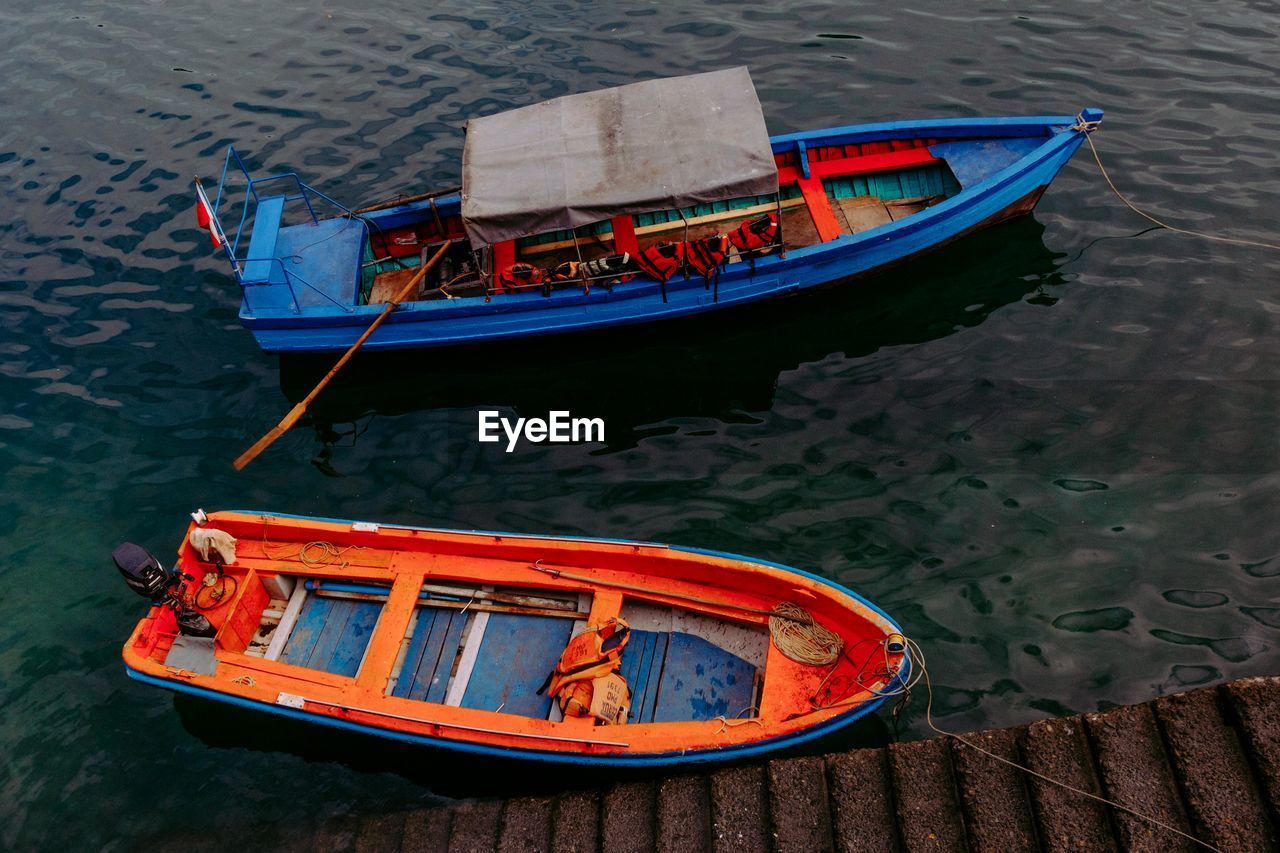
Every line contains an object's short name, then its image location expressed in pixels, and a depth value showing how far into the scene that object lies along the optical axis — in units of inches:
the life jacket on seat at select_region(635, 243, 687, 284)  560.7
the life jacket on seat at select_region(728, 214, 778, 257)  568.1
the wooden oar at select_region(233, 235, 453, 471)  516.4
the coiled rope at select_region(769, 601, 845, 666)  394.0
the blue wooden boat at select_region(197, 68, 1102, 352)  527.2
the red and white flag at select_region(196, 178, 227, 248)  499.2
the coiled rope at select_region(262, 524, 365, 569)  451.2
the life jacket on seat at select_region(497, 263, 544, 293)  569.6
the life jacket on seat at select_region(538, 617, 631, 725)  384.8
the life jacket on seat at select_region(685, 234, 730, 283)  563.5
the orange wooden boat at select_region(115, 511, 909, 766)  377.1
